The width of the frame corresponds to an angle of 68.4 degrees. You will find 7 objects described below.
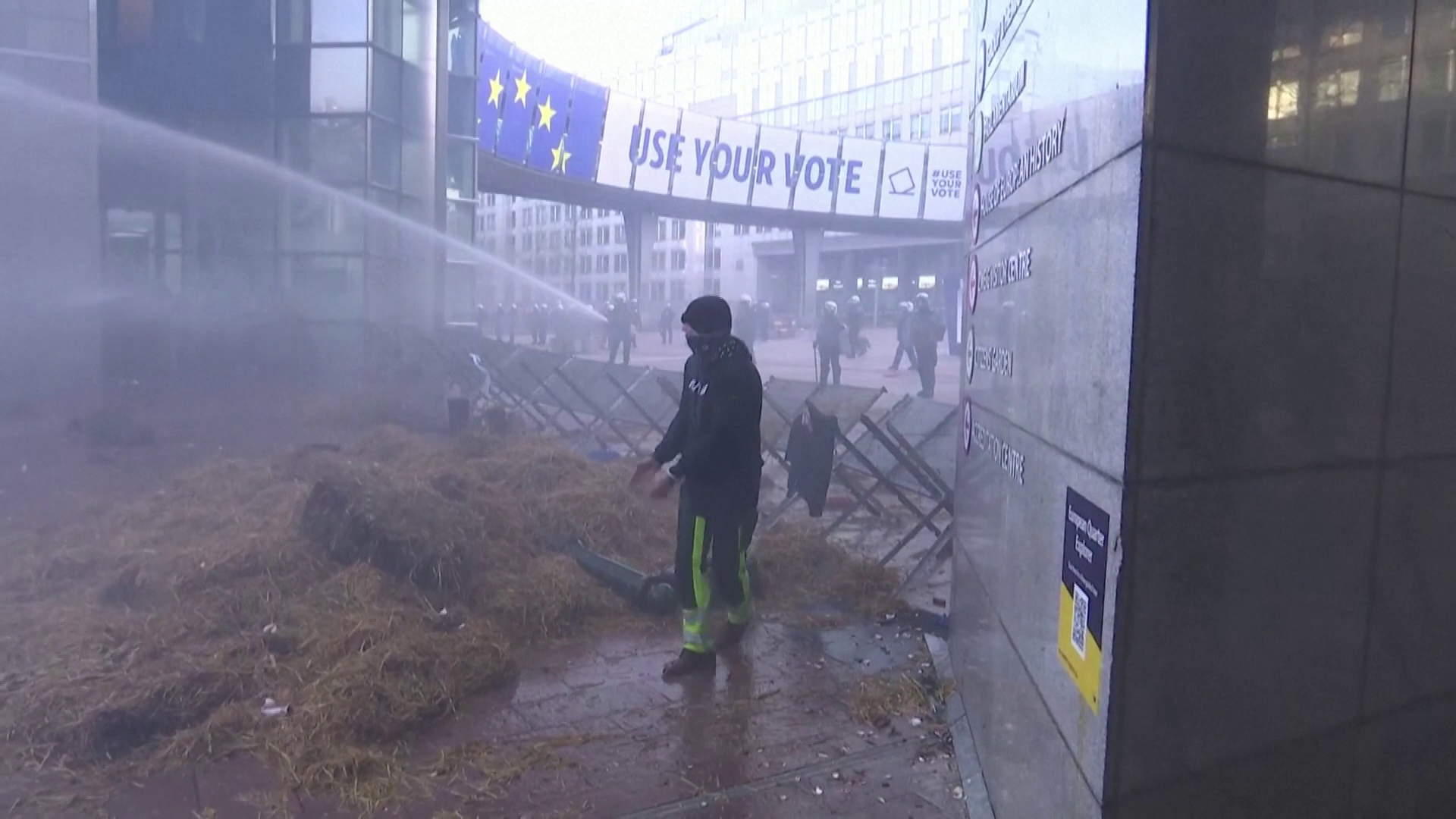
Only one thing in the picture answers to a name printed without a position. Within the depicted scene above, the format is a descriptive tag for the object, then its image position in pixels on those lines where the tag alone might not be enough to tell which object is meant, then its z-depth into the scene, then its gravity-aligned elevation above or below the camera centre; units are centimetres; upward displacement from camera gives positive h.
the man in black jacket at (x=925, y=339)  1781 -29
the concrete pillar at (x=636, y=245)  3770 +240
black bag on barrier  745 -99
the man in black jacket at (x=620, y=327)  2347 -34
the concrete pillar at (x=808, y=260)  4006 +218
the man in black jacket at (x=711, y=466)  533 -76
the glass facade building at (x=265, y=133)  1712 +269
